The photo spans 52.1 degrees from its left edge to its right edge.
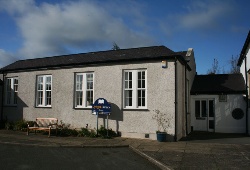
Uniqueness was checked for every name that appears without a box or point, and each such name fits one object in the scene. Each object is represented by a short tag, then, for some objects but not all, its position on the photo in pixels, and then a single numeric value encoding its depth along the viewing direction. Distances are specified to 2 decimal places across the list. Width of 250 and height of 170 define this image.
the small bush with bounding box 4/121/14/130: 16.44
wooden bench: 14.37
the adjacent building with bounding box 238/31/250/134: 16.42
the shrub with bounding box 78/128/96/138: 13.70
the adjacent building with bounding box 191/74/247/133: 17.28
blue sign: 13.46
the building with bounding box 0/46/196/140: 12.96
